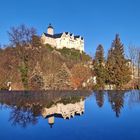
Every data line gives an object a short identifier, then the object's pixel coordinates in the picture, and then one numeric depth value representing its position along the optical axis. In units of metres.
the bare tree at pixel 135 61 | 31.03
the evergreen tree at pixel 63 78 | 20.91
